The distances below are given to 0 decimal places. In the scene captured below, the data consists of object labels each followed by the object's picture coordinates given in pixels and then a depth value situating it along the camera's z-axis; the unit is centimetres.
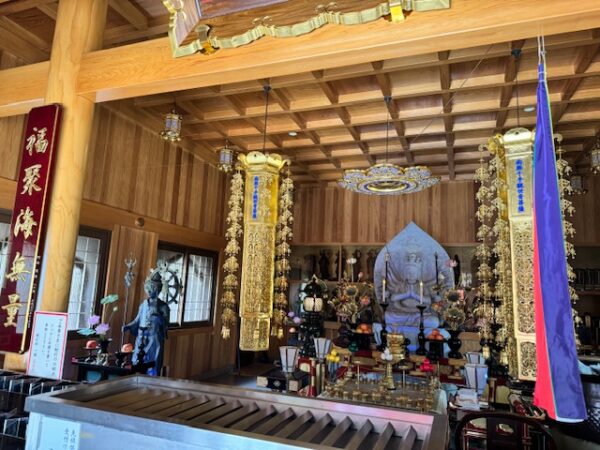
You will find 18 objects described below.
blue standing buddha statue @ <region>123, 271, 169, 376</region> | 391
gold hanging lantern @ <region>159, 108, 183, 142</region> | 409
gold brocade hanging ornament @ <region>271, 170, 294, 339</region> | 409
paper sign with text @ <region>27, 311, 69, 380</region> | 238
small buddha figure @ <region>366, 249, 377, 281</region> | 761
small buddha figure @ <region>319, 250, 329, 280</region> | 781
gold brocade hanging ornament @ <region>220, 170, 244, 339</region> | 400
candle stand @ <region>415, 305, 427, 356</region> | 510
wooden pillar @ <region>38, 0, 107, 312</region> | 255
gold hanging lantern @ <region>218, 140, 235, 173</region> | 481
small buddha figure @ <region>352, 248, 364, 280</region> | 777
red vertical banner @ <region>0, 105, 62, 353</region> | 251
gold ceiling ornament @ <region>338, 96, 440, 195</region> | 446
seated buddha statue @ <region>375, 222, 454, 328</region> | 701
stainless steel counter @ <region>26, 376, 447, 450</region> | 129
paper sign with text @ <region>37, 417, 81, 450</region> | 146
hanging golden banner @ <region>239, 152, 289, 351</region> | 371
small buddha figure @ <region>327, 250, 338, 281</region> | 782
